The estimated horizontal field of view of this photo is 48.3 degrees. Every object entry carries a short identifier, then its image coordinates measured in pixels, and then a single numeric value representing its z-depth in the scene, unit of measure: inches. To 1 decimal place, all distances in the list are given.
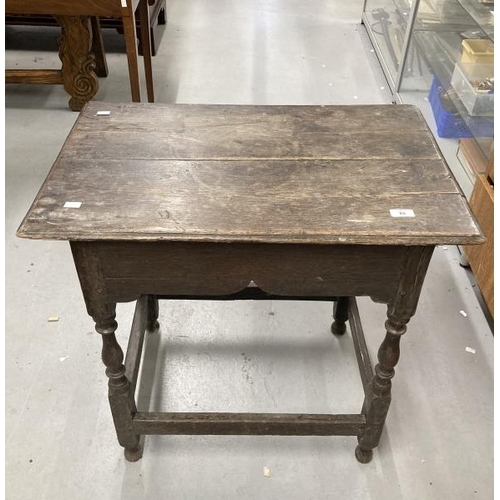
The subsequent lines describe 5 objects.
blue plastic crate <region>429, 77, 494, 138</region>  93.7
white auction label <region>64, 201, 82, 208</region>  43.3
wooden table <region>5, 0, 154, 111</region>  97.2
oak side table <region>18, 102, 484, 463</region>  41.9
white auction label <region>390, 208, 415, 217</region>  43.1
